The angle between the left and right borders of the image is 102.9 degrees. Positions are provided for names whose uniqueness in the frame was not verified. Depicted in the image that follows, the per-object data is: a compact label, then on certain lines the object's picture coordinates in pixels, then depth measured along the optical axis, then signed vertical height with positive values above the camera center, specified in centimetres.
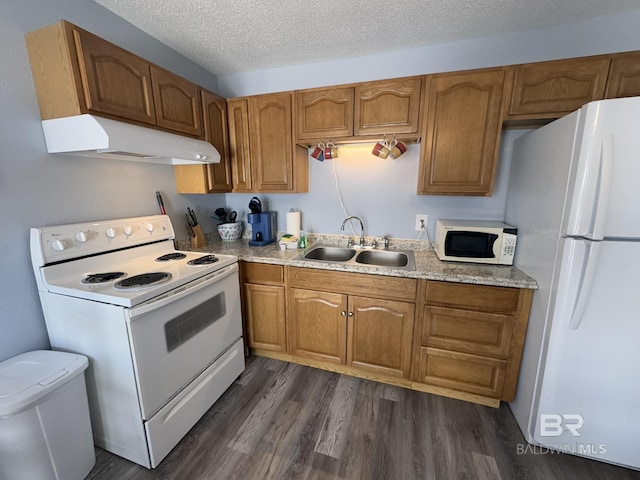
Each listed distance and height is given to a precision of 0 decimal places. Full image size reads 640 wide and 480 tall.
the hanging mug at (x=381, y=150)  190 +32
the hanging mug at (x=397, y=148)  189 +33
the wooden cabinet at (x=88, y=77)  121 +60
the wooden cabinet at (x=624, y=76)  140 +65
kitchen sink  208 -52
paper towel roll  235 -27
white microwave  170 -33
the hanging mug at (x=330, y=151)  204 +34
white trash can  101 -94
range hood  123 +28
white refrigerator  112 -45
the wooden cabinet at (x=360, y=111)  177 +60
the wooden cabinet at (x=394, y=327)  159 -93
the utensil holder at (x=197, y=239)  227 -40
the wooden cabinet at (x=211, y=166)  204 +23
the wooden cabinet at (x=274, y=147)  207 +39
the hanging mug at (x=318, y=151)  208 +34
